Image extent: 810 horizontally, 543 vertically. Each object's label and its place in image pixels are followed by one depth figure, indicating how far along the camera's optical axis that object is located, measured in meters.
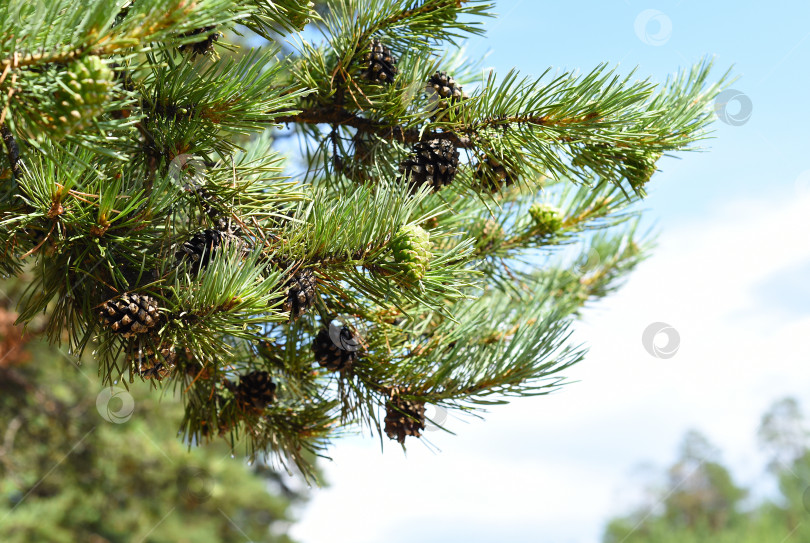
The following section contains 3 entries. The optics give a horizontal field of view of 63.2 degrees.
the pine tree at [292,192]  0.78
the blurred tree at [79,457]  4.10
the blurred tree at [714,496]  17.83
